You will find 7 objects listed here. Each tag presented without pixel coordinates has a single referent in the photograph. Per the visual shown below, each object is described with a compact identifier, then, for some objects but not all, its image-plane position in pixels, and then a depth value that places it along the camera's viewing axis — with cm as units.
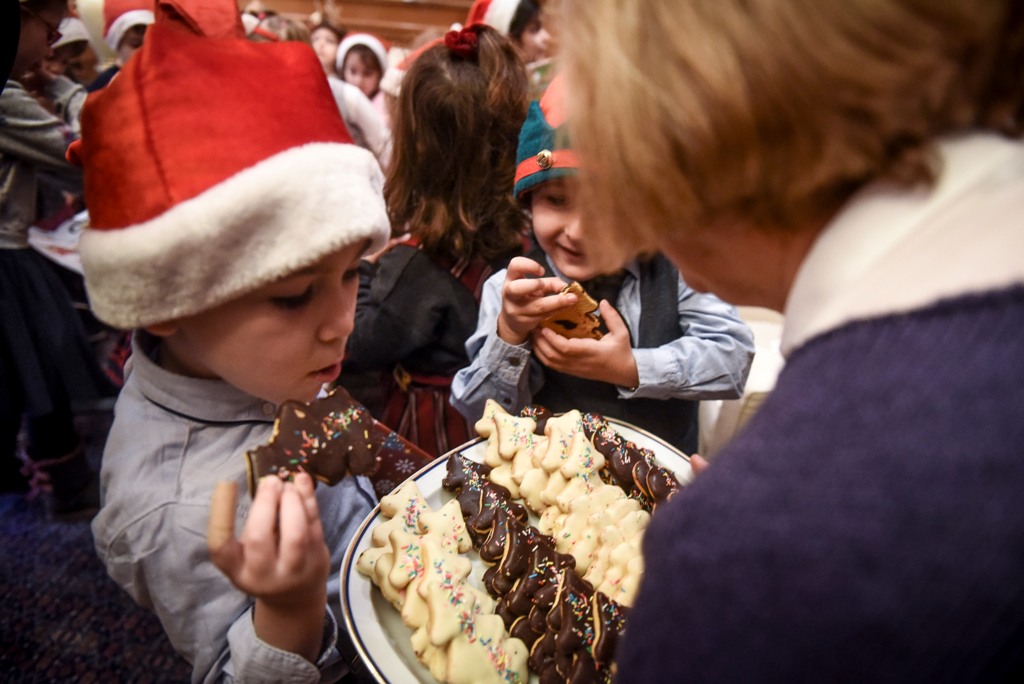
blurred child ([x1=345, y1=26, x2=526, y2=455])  117
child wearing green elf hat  102
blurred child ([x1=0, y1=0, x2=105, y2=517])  150
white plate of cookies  75
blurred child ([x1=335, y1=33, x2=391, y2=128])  331
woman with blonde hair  32
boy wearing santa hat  58
